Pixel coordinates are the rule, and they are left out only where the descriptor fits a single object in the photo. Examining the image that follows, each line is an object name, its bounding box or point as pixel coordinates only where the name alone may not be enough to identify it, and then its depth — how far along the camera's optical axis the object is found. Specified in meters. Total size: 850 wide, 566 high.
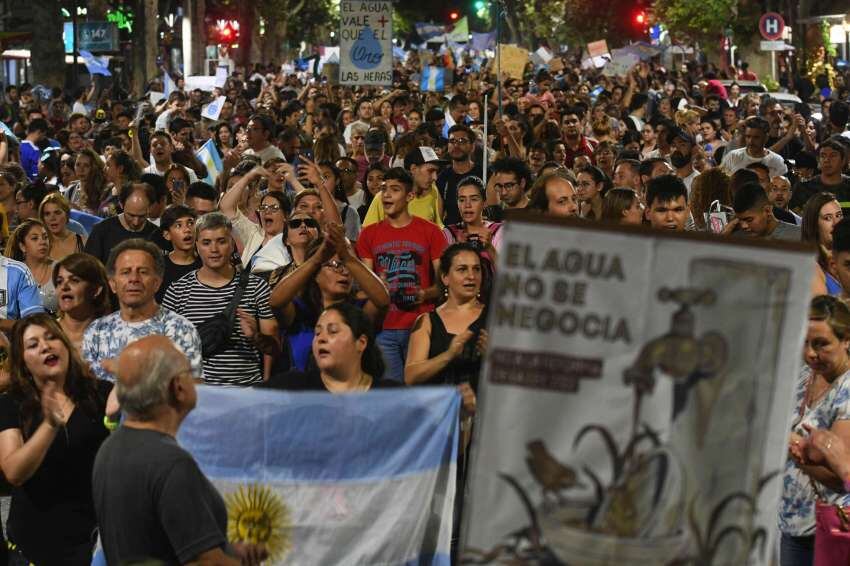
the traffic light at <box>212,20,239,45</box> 82.50
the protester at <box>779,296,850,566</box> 6.18
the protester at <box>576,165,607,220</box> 12.73
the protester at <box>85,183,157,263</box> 11.17
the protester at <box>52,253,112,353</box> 8.18
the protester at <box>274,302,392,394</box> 7.06
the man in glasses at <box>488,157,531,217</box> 11.92
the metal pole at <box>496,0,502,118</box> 20.01
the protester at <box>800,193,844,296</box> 9.87
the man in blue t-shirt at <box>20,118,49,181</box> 20.59
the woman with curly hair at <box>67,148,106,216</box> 14.63
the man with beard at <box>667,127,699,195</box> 15.20
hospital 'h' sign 44.12
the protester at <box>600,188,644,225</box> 10.32
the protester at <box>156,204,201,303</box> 9.91
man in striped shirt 8.71
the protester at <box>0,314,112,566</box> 6.37
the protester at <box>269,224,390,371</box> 8.85
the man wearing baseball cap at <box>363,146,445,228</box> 13.32
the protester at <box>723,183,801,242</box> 9.70
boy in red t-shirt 10.08
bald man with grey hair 5.11
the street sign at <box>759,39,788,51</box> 46.91
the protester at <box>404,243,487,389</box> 7.96
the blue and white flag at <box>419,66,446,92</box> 31.22
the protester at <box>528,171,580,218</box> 10.45
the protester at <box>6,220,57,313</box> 10.45
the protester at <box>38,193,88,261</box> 11.63
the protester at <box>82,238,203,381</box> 7.62
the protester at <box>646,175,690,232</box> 9.91
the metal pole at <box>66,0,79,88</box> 41.63
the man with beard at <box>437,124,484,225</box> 14.17
